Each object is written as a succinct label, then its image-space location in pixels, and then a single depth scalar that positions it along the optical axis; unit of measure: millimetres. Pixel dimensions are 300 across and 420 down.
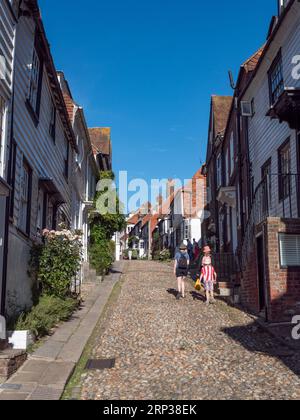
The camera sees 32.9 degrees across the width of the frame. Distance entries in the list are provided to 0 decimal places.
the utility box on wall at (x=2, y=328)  7746
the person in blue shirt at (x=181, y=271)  15917
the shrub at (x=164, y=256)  38994
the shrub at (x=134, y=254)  55919
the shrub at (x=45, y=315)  9195
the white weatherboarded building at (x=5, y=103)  8664
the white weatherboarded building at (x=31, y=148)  10125
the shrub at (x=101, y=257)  22219
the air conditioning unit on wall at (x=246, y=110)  18906
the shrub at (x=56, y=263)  11906
